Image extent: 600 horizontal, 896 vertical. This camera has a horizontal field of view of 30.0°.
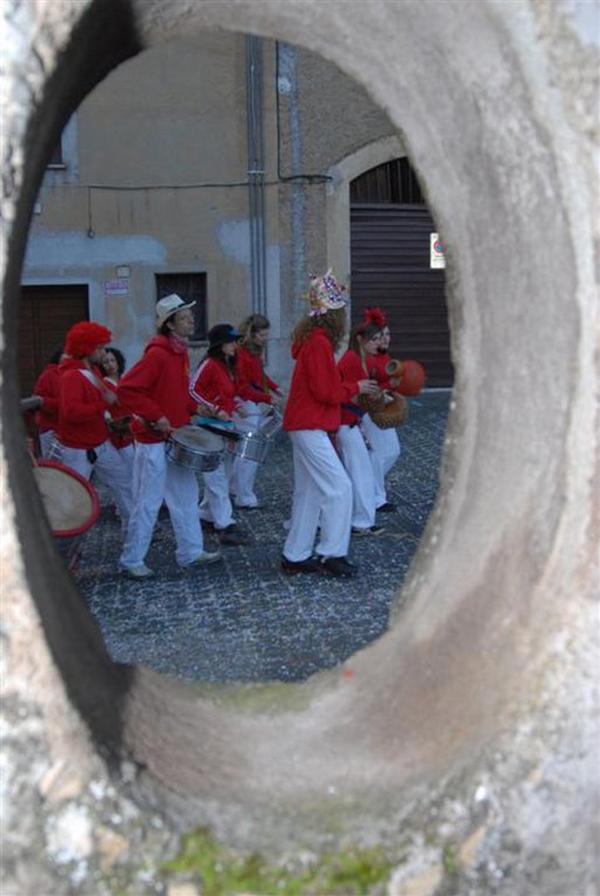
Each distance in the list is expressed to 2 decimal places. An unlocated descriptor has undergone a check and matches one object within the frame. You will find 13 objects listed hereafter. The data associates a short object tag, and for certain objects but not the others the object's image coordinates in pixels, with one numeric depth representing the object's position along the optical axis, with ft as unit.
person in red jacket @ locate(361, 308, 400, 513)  28.55
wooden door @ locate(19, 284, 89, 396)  48.34
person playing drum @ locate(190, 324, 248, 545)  26.55
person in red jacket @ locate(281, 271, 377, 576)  21.84
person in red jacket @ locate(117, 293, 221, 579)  22.67
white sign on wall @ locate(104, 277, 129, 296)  47.83
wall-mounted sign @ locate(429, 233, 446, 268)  52.33
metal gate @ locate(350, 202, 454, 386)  51.37
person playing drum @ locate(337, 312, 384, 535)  24.72
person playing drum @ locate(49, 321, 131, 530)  22.71
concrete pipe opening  7.51
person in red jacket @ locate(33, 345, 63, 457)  24.52
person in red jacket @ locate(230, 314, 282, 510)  29.74
